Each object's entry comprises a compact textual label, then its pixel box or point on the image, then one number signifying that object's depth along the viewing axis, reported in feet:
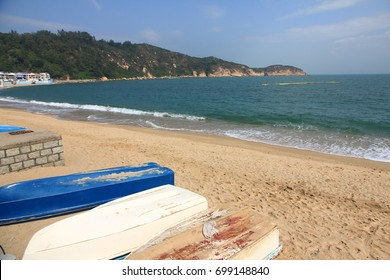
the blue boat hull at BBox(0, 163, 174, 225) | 12.84
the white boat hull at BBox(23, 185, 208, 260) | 9.50
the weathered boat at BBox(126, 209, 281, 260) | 9.16
